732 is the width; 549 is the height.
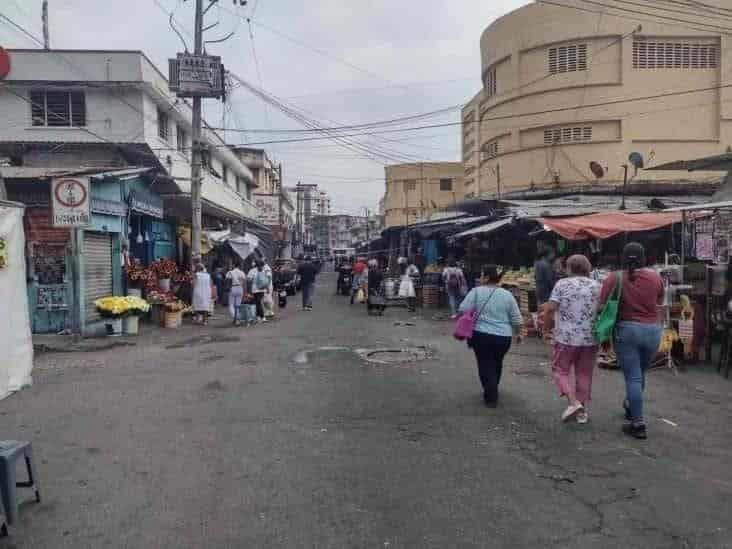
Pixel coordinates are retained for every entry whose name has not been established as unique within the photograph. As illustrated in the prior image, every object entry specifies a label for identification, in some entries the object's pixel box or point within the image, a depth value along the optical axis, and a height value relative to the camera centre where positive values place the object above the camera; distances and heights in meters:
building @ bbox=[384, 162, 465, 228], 56.06 +5.92
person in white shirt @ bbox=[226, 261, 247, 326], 17.80 -0.89
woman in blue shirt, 7.55 -0.83
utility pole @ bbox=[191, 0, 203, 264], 19.42 +2.28
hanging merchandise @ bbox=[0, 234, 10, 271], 4.25 +0.06
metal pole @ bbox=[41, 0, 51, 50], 26.98 +9.91
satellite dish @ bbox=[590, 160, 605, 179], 23.41 +3.03
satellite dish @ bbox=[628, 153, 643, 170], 21.51 +3.09
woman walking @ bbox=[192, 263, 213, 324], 18.03 -0.94
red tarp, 12.45 +0.59
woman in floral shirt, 6.73 -0.79
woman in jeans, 6.27 -0.68
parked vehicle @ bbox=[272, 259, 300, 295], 28.70 -0.78
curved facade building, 24.62 +6.39
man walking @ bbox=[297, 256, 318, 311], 21.53 -0.74
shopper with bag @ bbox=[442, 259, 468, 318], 18.89 -0.82
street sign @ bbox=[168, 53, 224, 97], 19.86 +5.54
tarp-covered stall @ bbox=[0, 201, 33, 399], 4.29 -0.29
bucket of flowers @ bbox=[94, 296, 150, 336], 15.07 -1.13
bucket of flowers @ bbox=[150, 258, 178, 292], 18.34 -0.32
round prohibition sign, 13.12 +1.34
